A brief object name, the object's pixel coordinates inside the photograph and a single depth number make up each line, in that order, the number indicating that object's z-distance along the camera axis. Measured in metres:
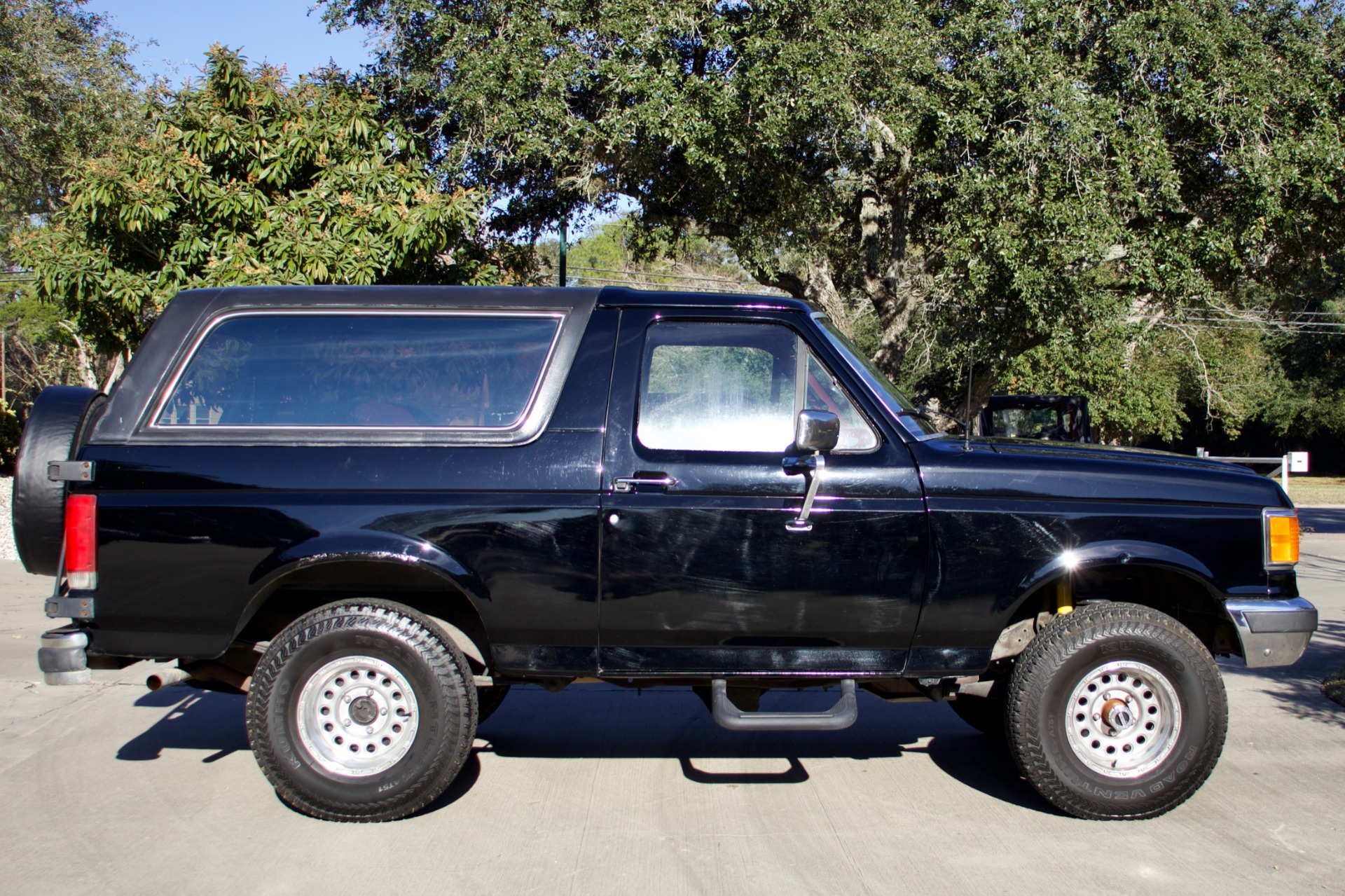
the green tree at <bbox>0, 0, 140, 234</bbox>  17.94
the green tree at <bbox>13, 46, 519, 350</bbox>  9.98
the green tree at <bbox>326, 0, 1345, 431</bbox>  12.95
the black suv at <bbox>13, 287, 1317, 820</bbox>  4.23
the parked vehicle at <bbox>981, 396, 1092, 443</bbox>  12.09
